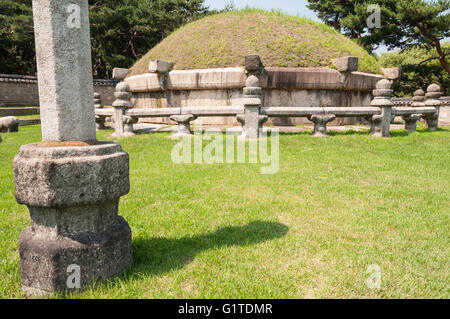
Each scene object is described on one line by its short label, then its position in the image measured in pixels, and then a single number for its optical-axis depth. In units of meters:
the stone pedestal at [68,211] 1.80
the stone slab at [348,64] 8.79
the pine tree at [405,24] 16.86
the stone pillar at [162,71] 9.34
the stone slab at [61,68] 1.90
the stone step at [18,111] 15.06
